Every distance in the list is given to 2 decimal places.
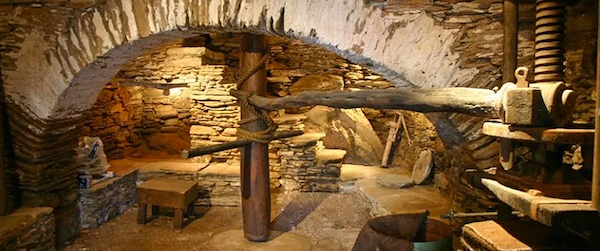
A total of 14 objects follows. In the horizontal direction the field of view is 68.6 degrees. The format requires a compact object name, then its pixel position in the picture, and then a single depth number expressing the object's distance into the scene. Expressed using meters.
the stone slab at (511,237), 1.37
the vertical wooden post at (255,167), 4.52
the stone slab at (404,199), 5.03
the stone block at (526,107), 1.40
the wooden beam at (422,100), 1.71
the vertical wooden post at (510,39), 2.36
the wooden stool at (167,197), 5.37
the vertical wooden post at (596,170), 1.25
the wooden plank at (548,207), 1.23
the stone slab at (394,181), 6.09
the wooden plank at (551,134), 1.34
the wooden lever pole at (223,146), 3.53
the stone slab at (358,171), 6.75
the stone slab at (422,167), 6.22
